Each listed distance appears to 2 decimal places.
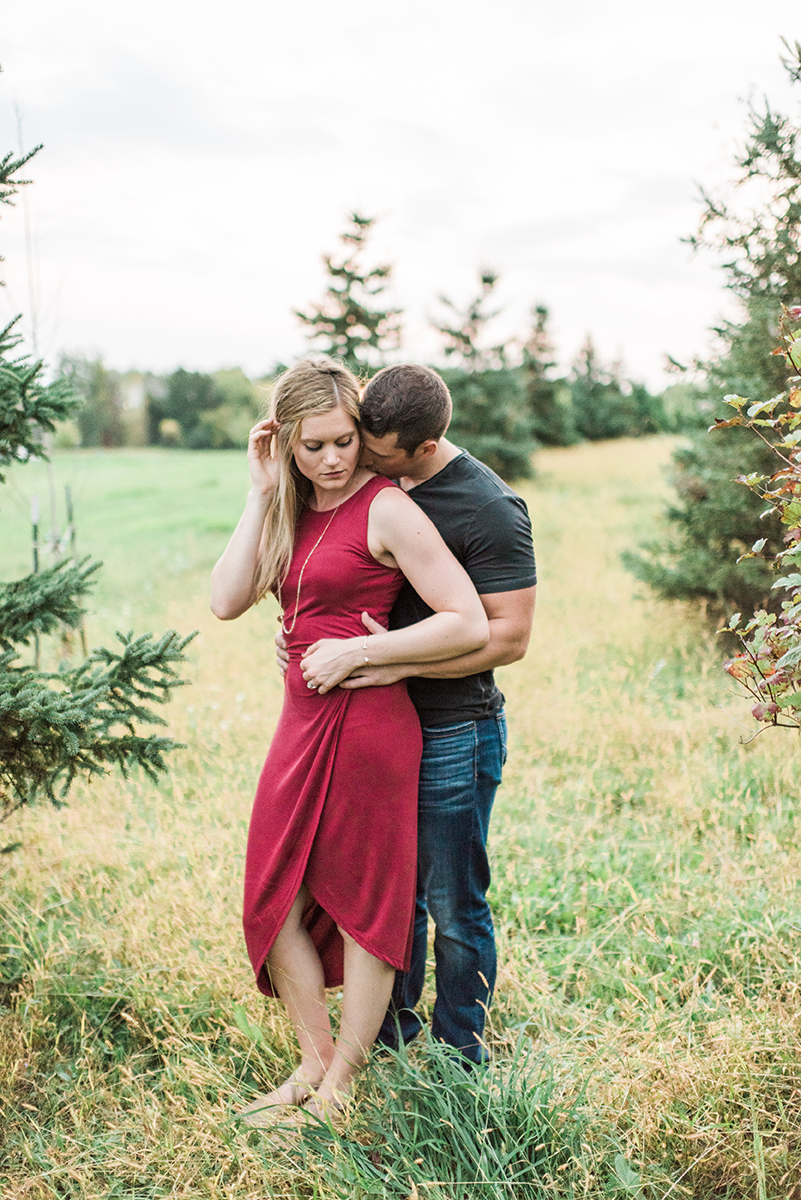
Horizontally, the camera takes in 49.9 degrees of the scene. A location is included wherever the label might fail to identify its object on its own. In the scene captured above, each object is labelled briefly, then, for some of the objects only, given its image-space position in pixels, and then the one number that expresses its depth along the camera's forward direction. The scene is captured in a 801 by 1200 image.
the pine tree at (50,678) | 2.79
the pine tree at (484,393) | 19.34
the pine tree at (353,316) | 21.75
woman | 2.41
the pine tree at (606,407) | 30.76
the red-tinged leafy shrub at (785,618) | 2.04
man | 2.40
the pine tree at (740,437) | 6.27
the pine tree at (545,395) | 25.66
